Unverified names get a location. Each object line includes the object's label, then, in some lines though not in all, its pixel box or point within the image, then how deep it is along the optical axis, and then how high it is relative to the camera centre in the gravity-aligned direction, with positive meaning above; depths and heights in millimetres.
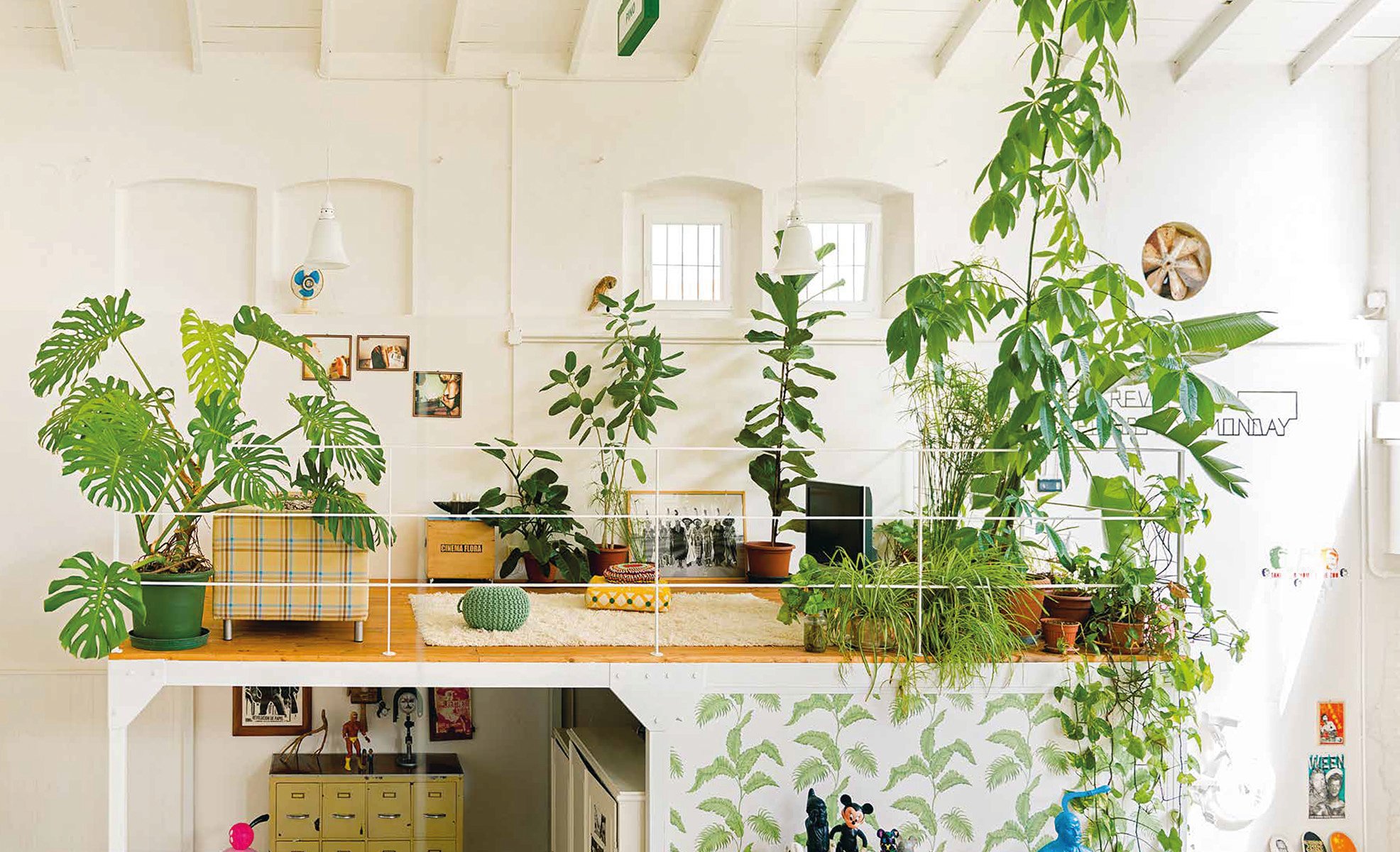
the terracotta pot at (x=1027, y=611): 4318 -686
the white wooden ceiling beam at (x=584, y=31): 5594 +2006
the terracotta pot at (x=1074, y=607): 4293 -666
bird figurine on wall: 6152 +771
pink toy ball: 5145 -1848
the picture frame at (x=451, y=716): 6047 -1527
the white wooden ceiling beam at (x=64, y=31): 5473 +1933
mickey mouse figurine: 3945 -1392
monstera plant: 3809 -119
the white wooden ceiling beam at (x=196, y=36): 5492 +1940
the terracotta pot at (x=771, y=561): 5816 -676
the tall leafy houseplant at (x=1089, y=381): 3928 +171
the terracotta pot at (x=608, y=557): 5781 -656
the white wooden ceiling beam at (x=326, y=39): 5549 +1957
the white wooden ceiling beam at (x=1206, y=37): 5793 +2072
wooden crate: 5773 -622
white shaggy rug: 4410 -814
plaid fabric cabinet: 4402 -539
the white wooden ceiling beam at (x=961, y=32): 5719 +2059
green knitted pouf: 4523 -720
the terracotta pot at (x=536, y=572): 5816 -738
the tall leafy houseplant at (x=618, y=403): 5805 +127
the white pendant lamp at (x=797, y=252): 5172 +802
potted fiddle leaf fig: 5852 +43
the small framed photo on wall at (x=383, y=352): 6055 +397
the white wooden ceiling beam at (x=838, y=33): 5684 +2029
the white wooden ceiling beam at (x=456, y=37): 5598 +1982
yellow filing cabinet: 5555 -1891
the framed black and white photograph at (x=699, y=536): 6160 -584
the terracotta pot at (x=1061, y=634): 4219 -760
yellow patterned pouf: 5086 -759
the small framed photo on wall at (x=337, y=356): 6023 +371
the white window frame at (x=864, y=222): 6469 +1174
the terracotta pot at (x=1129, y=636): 4184 -756
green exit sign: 3121 +1148
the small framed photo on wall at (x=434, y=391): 6090 +191
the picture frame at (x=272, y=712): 5957 -1496
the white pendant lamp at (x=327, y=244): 5207 +837
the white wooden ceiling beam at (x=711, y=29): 5594 +2022
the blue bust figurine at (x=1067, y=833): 3900 -1379
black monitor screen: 4633 -400
